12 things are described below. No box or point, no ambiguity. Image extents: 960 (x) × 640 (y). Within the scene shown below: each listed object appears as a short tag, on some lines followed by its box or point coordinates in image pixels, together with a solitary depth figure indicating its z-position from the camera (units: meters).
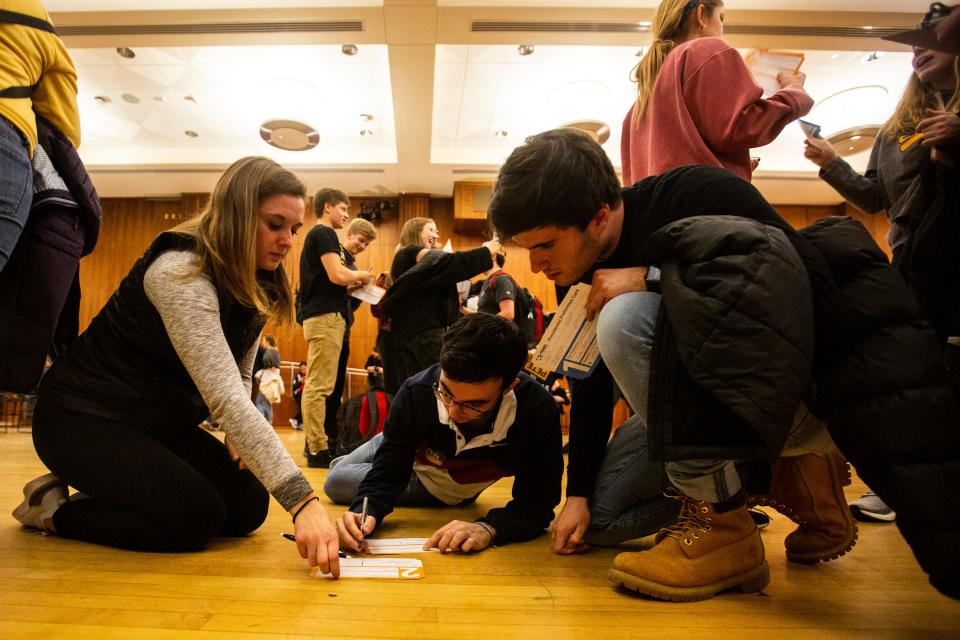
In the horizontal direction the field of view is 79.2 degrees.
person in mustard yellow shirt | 1.00
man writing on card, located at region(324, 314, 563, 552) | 1.24
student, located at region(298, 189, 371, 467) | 2.77
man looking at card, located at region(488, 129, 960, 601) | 0.76
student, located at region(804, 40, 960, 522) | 1.24
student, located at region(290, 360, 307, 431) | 6.09
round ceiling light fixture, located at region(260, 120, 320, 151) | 5.32
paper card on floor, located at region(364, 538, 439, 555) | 1.20
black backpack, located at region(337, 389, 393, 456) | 2.39
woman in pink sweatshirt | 1.35
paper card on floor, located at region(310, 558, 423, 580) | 1.02
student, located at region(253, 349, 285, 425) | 6.04
